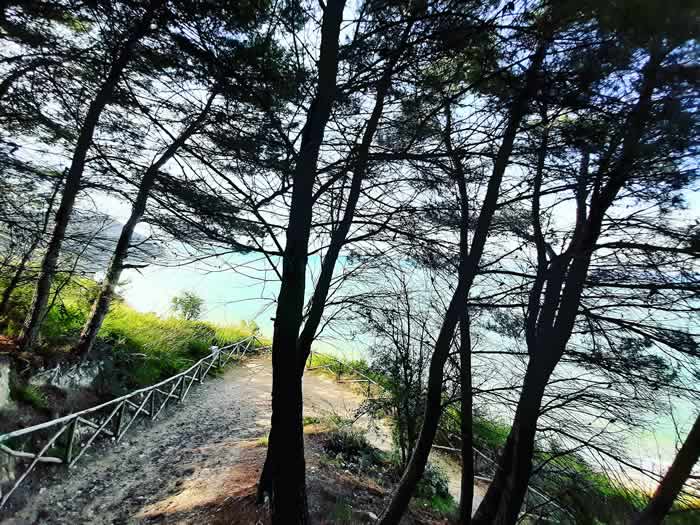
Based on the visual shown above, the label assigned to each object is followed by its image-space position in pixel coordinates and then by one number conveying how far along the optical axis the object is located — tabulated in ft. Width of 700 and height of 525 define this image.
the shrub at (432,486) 19.02
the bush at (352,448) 20.73
